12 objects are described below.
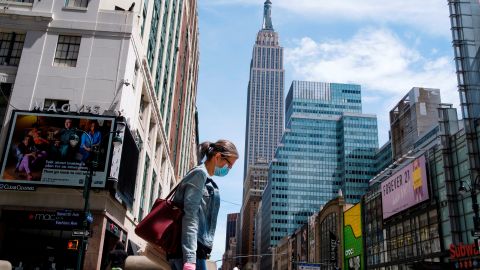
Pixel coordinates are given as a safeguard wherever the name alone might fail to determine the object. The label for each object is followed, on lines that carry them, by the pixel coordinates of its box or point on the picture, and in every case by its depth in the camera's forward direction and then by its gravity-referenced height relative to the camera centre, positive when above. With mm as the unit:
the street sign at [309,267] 60956 +2941
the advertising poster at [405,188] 44031 +10538
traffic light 17031 +1200
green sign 59688 +7020
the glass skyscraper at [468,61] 38219 +21096
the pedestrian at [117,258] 9670 +460
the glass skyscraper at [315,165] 147875 +39249
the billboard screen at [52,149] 22734 +6312
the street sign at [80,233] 16731 +1613
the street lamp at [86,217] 16361 +2244
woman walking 4082 +768
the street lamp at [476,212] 23359 +4231
